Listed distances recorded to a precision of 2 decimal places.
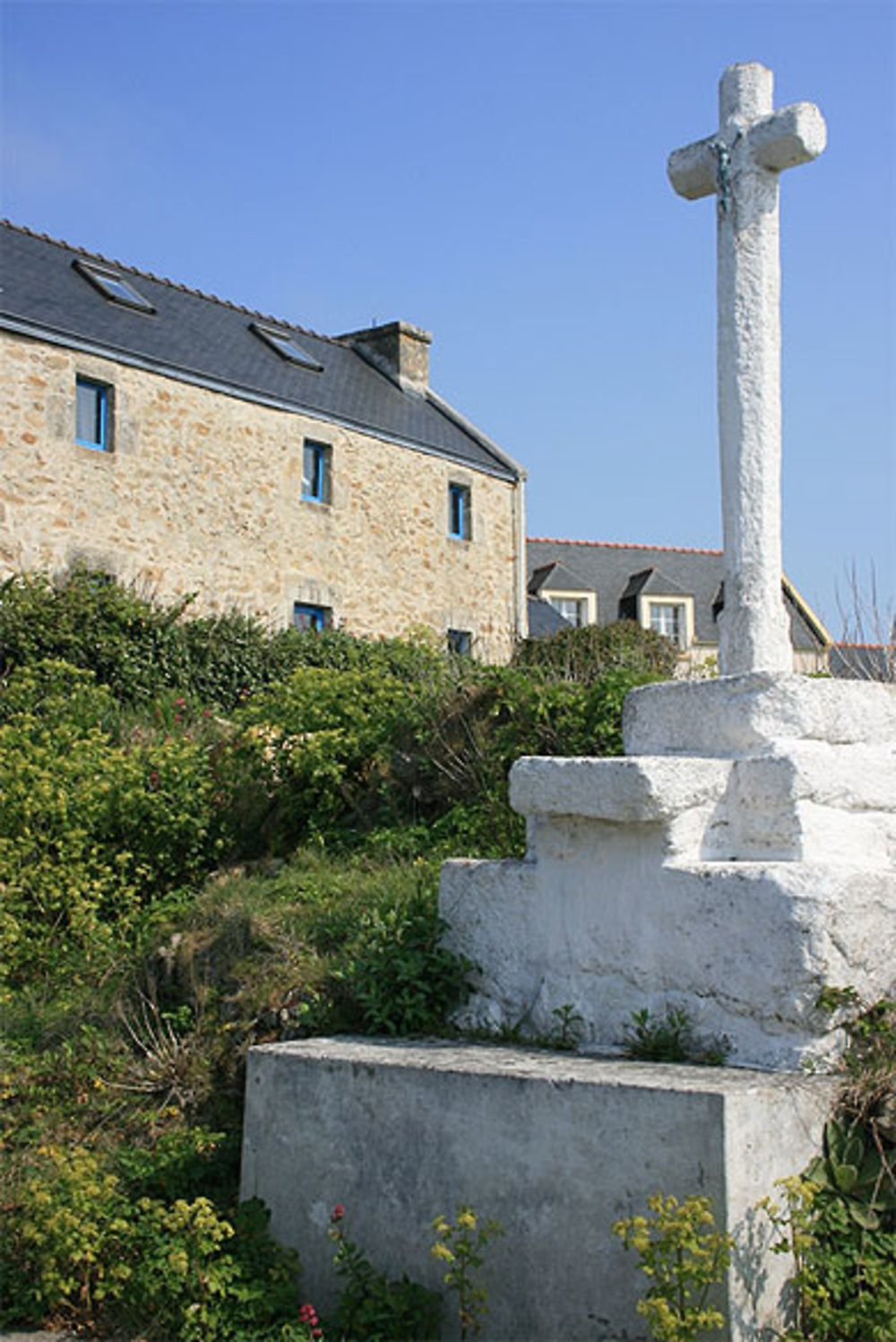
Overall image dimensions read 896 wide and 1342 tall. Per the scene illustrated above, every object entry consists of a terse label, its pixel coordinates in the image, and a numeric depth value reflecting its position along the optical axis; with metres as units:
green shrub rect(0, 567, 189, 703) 14.77
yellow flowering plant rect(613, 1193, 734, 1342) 3.38
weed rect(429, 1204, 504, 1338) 3.80
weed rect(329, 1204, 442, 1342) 3.89
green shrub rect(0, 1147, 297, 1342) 4.09
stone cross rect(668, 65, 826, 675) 4.81
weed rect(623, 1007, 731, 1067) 4.23
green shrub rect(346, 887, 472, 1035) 4.85
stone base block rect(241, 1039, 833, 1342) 3.67
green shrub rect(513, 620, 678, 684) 8.53
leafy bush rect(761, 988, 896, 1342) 3.63
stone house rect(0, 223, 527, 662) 16.53
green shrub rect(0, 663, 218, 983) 7.27
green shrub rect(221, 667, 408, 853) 7.93
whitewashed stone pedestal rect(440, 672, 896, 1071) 4.15
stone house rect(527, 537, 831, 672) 34.72
